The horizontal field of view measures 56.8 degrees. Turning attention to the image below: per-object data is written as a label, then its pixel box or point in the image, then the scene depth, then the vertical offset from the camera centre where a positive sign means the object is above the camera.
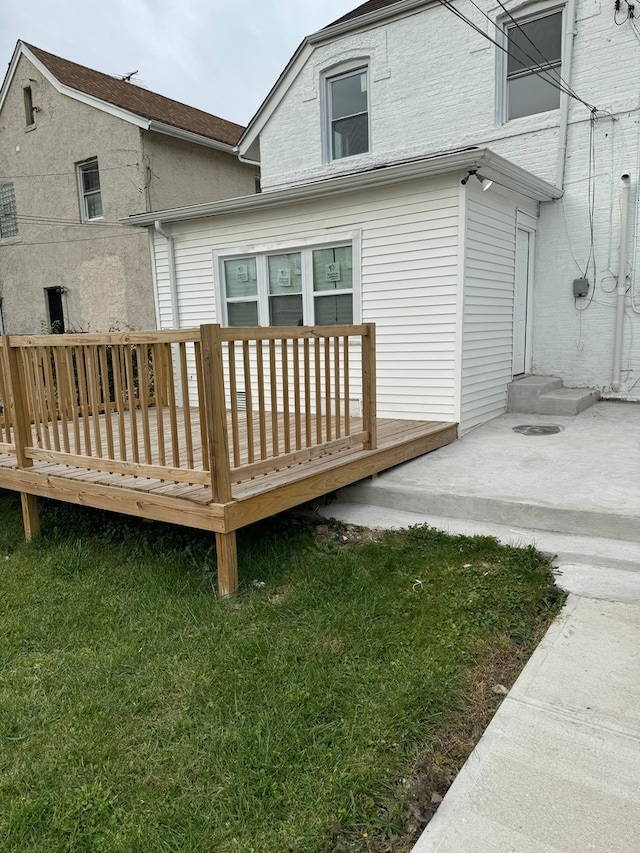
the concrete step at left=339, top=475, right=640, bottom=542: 3.67 -1.35
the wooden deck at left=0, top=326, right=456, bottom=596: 3.35 -0.87
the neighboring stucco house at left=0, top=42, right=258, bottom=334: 12.82 +3.23
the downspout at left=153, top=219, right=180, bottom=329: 7.98 +0.57
